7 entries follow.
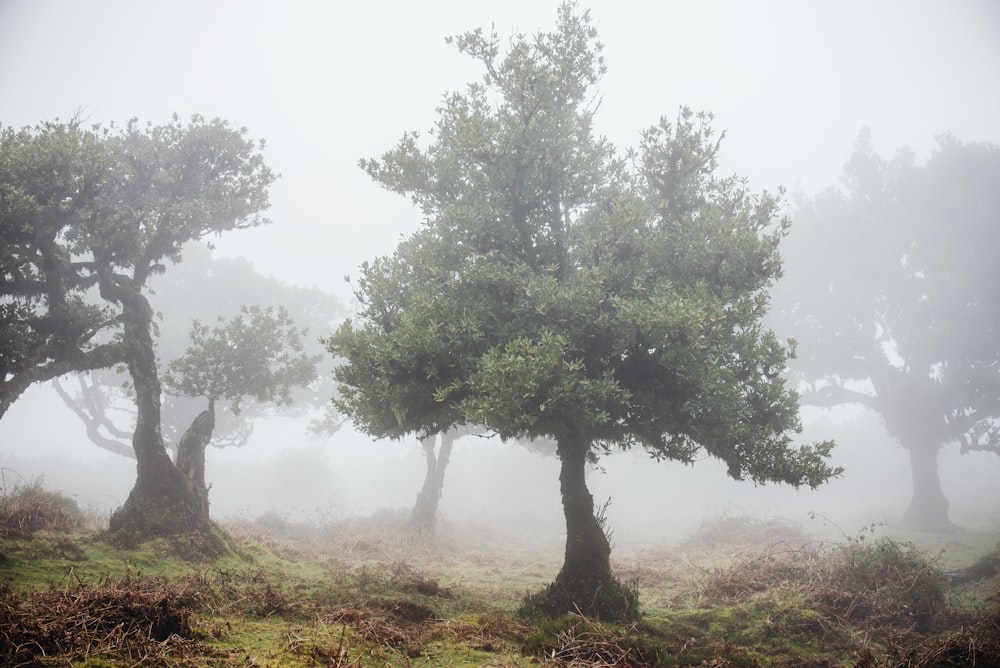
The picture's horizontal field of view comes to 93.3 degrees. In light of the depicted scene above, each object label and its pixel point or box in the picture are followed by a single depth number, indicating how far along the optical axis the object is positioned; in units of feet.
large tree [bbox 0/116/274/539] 48.93
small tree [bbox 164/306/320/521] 65.00
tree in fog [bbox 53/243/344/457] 124.06
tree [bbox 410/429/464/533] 101.30
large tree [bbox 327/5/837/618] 35.81
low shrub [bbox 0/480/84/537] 42.69
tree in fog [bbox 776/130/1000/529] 106.01
